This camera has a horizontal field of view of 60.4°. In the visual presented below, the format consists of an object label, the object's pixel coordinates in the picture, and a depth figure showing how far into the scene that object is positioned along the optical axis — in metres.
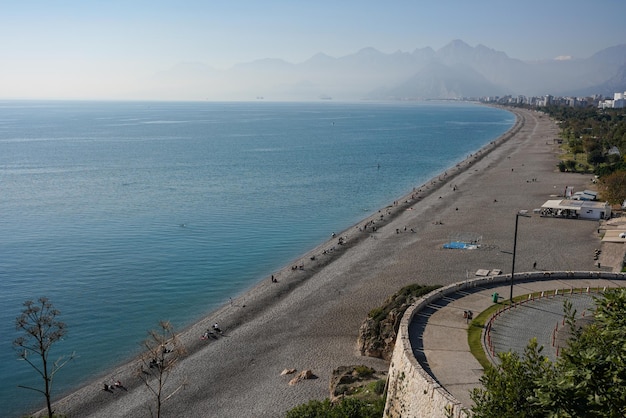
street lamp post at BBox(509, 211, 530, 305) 57.53
